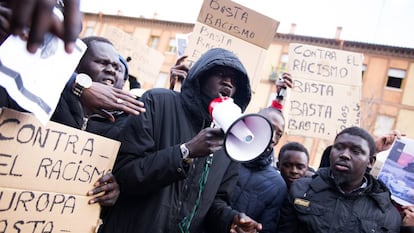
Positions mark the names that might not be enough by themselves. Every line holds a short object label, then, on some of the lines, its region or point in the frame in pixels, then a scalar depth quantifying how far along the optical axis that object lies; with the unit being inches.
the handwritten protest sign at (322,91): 141.4
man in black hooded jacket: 65.7
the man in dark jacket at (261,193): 98.4
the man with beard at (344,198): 85.0
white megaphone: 57.4
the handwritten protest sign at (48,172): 53.7
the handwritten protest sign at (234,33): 132.6
